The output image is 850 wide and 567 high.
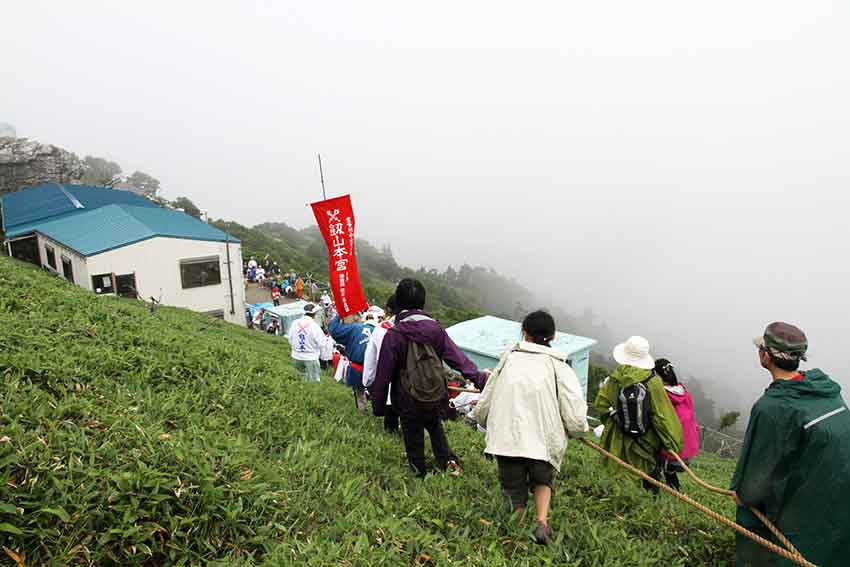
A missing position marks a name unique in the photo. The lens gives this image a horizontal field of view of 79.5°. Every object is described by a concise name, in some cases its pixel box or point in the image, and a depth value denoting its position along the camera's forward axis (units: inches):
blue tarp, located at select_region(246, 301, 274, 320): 989.8
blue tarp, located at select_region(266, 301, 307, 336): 894.4
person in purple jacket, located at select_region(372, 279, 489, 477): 168.9
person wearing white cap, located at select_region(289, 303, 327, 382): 340.2
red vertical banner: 359.6
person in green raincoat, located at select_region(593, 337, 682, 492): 175.9
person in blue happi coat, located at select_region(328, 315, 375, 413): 244.7
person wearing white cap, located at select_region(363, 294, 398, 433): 211.3
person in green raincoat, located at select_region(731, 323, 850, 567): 115.6
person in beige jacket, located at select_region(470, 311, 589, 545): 134.0
